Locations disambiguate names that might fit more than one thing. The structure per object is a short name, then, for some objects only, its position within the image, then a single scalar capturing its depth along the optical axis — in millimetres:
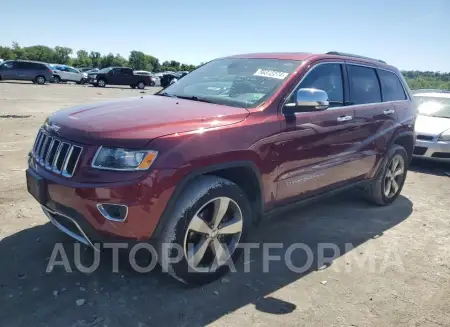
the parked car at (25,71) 27594
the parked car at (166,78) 35781
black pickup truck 30828
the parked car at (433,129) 7574
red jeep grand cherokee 2662
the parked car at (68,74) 33156
